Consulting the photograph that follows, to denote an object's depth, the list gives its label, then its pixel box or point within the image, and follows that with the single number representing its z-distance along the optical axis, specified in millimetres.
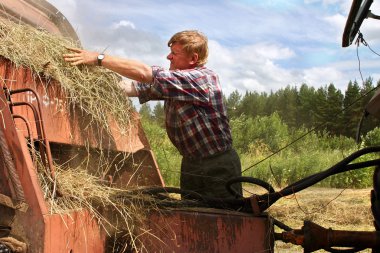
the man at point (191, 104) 3707
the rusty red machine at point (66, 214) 2609
